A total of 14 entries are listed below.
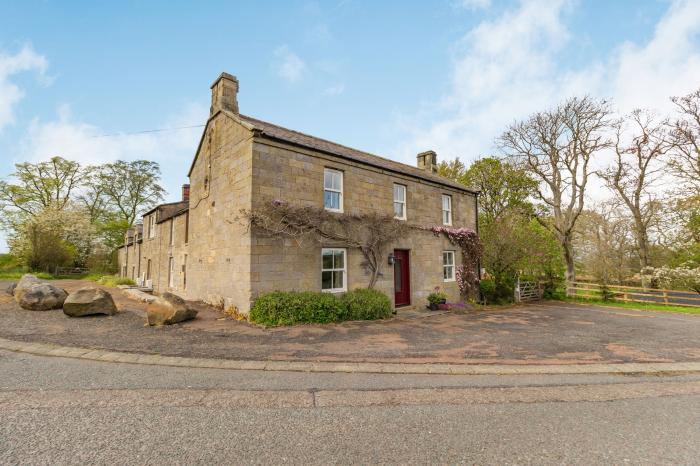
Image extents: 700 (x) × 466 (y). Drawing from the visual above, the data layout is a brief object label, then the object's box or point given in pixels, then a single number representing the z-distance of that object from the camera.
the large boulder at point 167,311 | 8.81
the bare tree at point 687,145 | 19.69
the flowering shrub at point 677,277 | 18.83
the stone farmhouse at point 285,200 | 10.37
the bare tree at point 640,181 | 21.36
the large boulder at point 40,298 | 9.74
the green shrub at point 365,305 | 10.75
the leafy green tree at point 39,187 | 31.77
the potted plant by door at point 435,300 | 14.58
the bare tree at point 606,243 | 27.20
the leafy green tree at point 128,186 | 35.44
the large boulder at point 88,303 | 9.03
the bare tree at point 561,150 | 21.42
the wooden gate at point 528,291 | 18.94
